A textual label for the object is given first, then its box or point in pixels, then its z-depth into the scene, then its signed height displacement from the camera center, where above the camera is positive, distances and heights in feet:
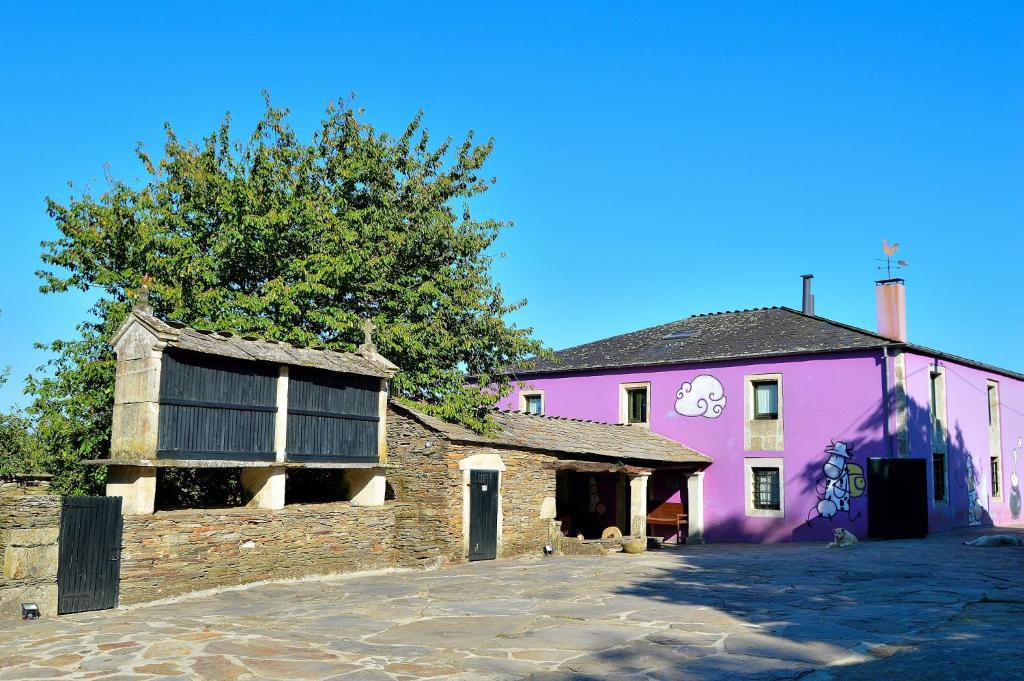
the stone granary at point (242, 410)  41.78 +2.02
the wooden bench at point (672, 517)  89.04 -6.13
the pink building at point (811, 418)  77.87 +3.84
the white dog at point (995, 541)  62.49 -5.51
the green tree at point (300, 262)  58.59 +13.03
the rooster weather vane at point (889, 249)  84.38 +19.73
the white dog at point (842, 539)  68.08 -6.08
